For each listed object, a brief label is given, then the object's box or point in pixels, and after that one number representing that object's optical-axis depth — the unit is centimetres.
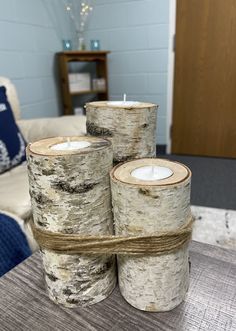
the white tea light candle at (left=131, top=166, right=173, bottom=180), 45
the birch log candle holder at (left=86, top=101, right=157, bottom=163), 54
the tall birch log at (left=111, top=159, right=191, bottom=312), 42
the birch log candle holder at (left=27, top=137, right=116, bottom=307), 44
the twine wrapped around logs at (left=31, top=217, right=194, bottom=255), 43
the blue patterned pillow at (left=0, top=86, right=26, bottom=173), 118
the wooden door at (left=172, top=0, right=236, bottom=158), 208
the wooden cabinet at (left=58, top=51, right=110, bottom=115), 214
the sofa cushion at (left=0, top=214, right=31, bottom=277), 83
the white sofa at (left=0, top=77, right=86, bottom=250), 93
